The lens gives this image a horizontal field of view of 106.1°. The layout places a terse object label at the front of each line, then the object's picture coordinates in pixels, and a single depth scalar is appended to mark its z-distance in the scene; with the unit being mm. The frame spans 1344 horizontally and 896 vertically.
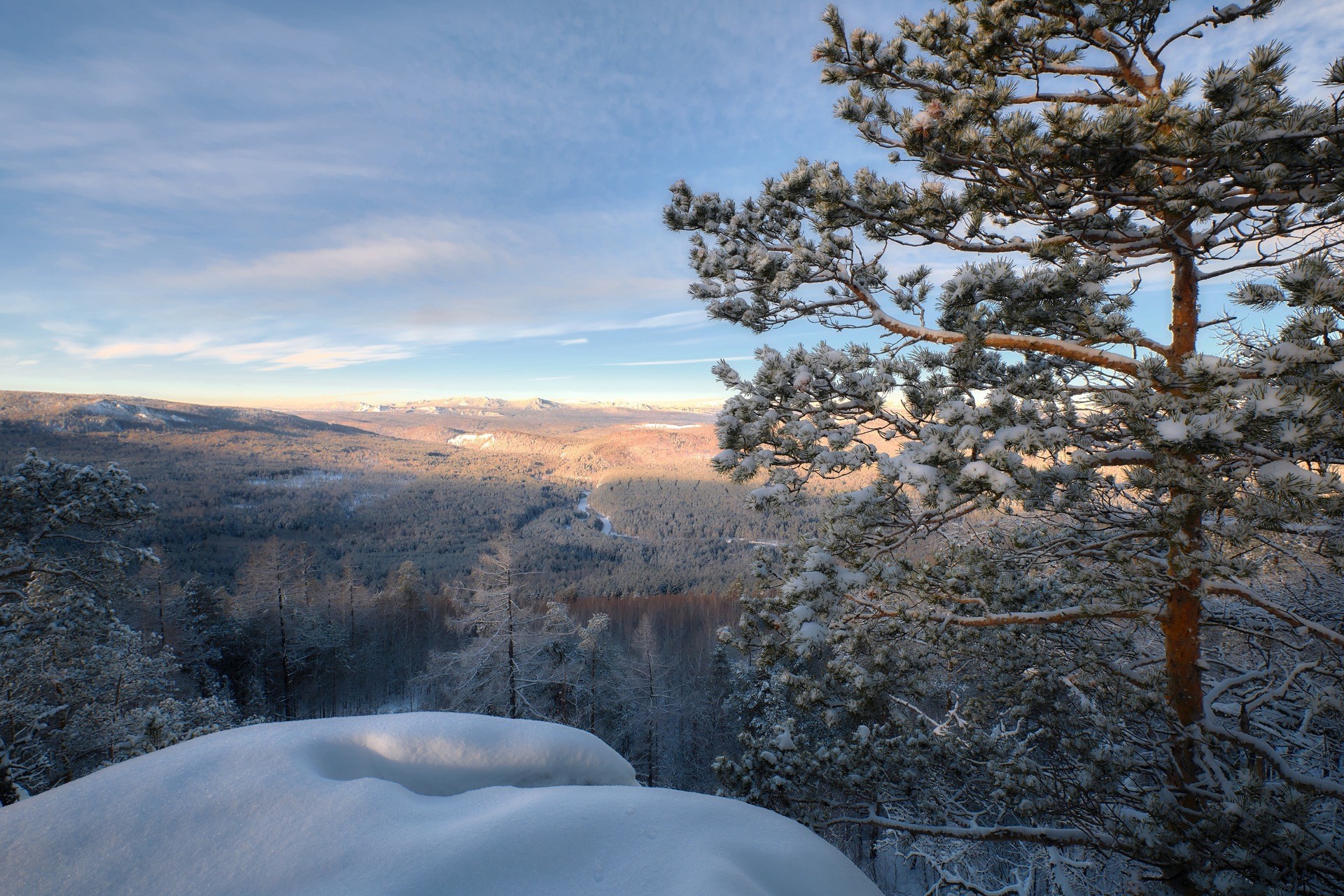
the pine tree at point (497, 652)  14281
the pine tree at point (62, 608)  7254
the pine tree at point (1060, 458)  2750
